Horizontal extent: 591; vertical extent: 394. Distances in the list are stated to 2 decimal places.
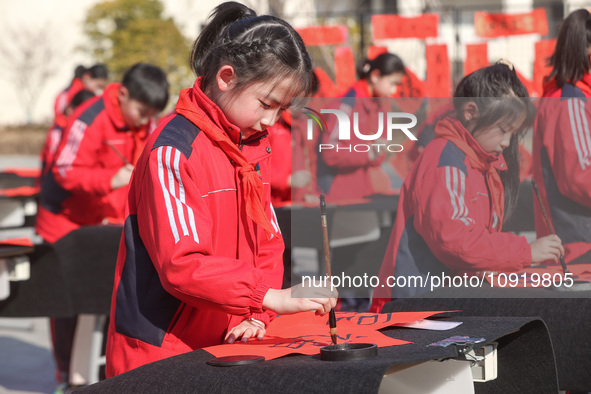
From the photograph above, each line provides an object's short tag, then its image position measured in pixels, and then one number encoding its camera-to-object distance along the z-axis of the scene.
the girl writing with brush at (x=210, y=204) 2.66
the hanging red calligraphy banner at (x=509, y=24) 12.46
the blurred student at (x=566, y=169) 3.09
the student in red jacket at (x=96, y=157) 5.59
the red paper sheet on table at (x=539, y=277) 3.03
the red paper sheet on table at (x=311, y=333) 2.65
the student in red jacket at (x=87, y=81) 10.70
